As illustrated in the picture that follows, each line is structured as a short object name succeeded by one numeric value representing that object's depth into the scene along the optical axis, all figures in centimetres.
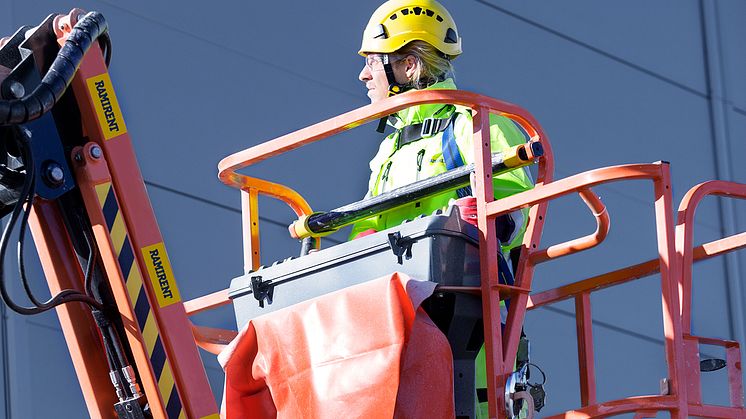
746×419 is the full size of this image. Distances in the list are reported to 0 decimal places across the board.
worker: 1204
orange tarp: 1040
